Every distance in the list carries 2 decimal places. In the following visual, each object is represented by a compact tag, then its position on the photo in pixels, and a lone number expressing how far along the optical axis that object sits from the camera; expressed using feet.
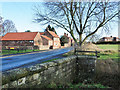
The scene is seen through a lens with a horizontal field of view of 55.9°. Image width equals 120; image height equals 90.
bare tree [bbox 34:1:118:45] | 46.68
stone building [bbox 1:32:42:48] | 119.34
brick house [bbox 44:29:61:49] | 169.48
